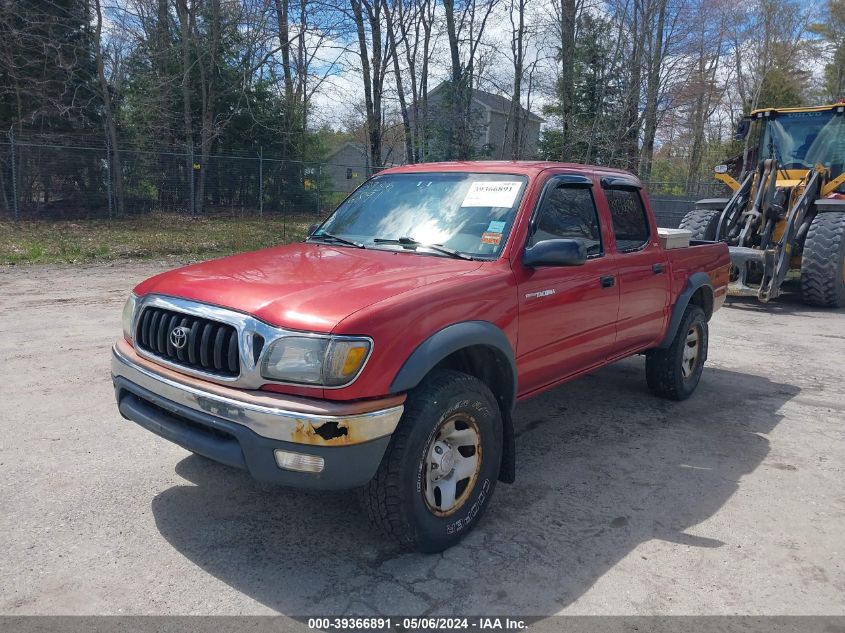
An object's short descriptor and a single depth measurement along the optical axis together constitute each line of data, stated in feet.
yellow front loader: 33.24
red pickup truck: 9.39
